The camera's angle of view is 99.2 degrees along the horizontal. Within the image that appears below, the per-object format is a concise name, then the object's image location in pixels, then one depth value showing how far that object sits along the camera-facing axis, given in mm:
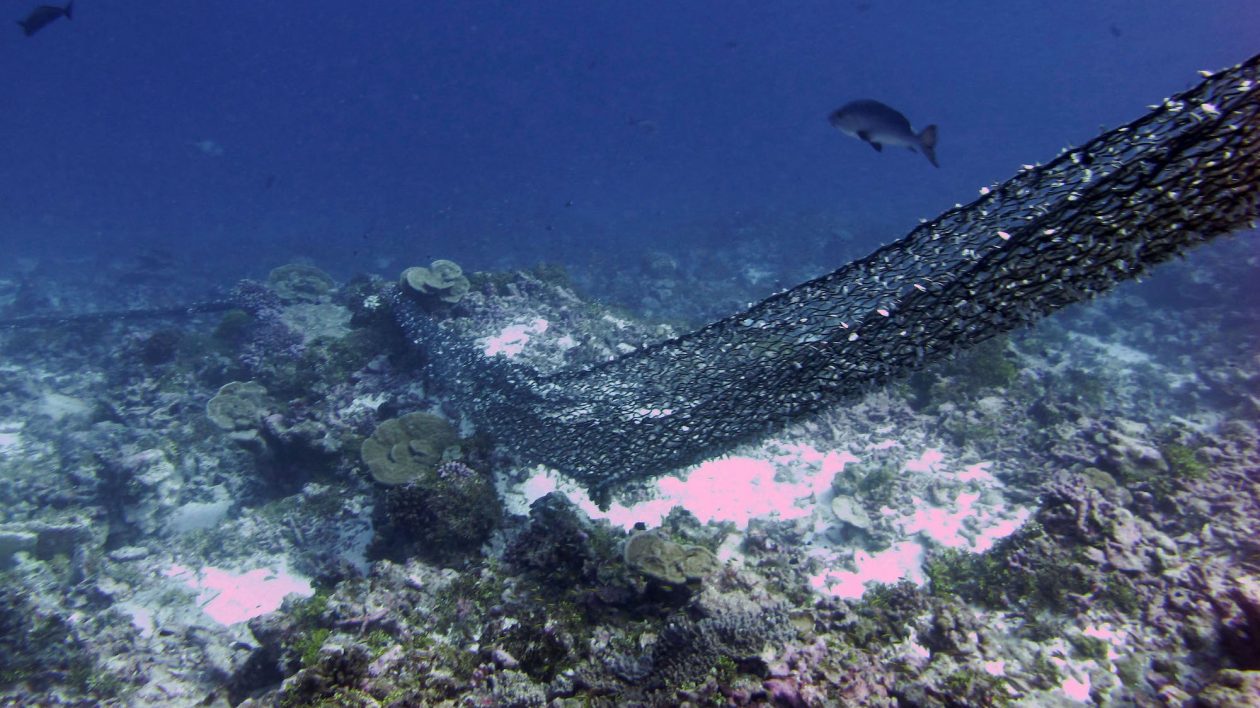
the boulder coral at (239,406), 10500
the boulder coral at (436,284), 11961
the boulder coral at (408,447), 7930
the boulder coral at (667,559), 4965
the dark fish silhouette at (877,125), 7301
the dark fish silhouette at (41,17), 12672
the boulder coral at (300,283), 16578
